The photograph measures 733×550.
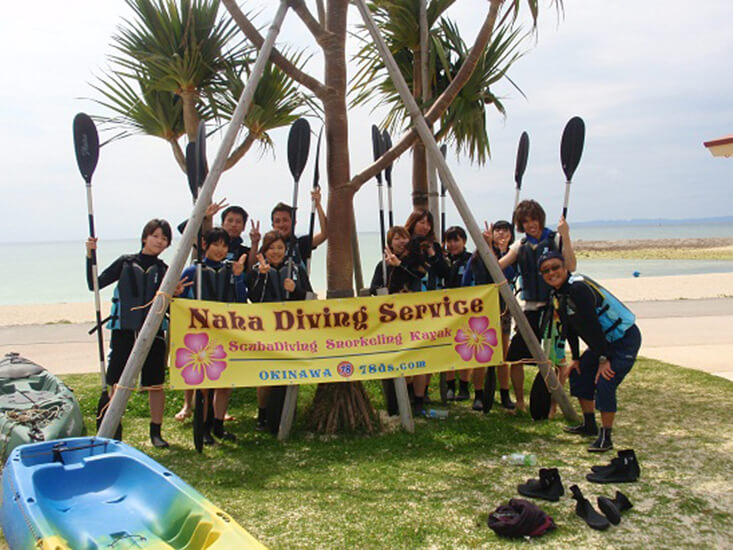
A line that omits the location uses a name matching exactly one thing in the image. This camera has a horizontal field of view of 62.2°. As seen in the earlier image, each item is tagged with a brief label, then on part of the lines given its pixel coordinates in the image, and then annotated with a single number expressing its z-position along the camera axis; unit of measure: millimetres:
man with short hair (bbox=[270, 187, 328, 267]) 6160
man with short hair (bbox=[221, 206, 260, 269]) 6074
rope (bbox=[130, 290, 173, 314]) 4948
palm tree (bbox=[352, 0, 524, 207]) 8133
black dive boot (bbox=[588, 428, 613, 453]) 5016
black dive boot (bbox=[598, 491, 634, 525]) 3738
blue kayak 3033
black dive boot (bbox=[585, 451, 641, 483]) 4355
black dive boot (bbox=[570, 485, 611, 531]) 3674
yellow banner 5102
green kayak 4809
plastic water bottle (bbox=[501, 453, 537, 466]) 4797
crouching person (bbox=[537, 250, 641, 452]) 4805
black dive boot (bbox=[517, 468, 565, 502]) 4102
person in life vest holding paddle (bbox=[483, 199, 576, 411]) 5727
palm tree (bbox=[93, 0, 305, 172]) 7586
